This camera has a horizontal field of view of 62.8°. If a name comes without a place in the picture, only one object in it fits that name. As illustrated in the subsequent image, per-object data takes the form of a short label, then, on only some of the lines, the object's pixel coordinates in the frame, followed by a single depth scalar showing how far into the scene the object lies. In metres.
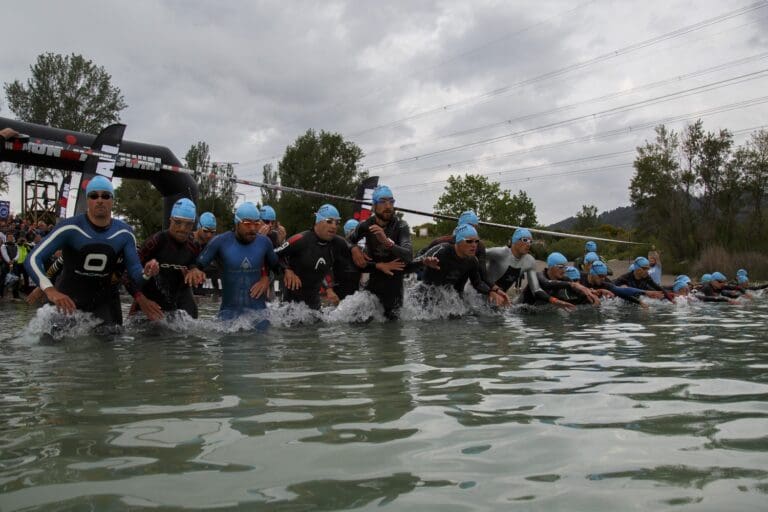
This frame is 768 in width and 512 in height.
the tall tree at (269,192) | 59.07
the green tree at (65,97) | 41.41
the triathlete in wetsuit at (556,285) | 10.23
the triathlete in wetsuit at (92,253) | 6.29
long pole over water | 13.38
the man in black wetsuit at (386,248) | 8.89
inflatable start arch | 13.45
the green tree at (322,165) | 61.12
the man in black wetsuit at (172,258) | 7.48
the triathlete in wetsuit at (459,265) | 8.98
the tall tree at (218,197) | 58.68
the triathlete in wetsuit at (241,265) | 7.54
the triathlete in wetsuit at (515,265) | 9.96
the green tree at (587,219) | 94.42
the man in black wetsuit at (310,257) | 8.36
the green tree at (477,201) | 57.72
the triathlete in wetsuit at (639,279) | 12.85
